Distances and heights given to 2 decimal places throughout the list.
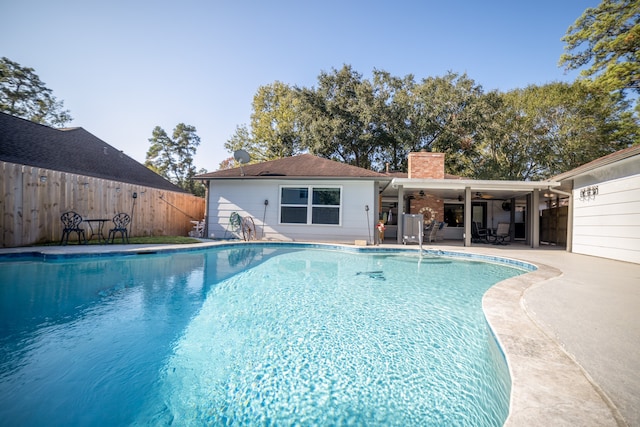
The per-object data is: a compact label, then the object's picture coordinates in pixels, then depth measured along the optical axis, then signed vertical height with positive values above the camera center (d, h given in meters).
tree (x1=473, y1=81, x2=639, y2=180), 15.54 +5.76
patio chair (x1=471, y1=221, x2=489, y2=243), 11.67 -0.71
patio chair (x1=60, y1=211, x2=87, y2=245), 7.77 -0.57
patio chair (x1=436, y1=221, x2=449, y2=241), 12.71 -0.75
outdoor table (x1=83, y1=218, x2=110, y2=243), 8.72 -0.73
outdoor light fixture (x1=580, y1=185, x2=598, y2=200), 7.83 +0.96
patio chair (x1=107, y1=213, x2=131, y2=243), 9.09 -0.47
